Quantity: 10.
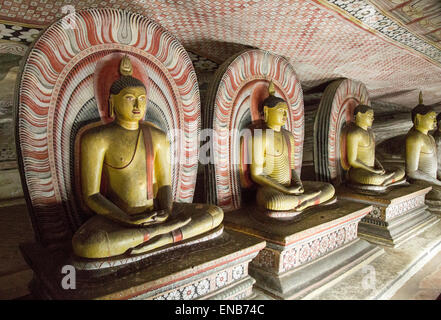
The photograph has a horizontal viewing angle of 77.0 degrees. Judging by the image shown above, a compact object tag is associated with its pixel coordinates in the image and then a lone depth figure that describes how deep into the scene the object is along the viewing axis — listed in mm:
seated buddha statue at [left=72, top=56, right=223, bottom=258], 1887
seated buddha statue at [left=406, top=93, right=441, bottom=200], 4691
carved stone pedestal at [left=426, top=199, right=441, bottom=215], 4681
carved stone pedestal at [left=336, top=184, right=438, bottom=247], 3584
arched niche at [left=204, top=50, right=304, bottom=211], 3008
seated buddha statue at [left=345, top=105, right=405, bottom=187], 3938
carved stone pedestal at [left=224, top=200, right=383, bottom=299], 2318
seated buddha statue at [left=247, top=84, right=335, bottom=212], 2838
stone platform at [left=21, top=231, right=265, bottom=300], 1555
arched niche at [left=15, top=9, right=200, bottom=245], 1969
